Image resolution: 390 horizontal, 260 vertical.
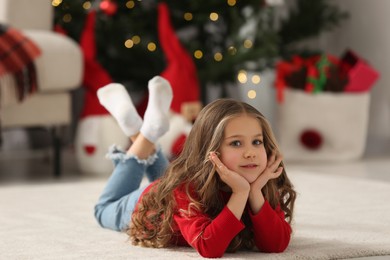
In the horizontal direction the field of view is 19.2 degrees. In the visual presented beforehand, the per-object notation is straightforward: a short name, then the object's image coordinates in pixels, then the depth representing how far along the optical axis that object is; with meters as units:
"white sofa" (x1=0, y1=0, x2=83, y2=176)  3.84
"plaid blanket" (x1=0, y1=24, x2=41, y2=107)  3.68
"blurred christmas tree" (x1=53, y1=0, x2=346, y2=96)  4.72
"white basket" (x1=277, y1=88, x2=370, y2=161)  4.70
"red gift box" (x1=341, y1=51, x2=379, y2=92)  4.72
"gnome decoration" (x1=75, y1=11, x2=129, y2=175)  4.20
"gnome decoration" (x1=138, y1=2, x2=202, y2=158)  4.27
